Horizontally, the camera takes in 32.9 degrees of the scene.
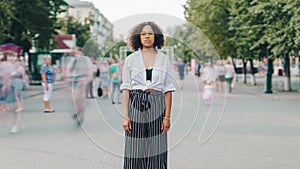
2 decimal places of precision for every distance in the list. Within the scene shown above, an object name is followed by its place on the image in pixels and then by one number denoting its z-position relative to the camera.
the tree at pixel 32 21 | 32.09
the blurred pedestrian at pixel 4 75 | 13.59
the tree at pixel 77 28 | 57.41
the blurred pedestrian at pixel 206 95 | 15.68
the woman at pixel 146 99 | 5.17
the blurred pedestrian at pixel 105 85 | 15.73
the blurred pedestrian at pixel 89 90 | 10.12
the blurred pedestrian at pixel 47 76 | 14.96
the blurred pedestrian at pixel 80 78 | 7.33
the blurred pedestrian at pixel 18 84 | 11.89
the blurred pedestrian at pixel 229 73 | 25.34
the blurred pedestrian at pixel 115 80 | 18.38
